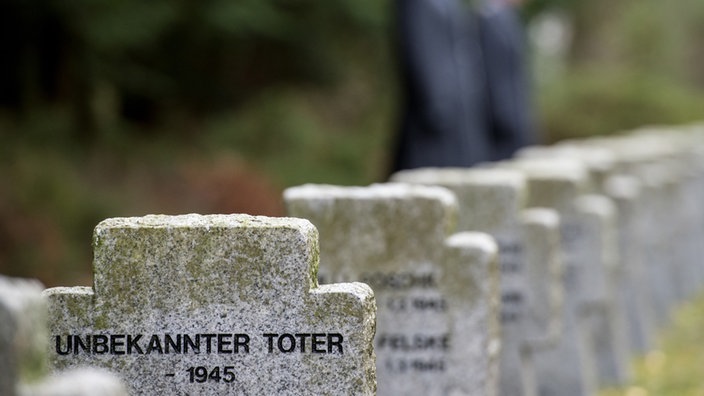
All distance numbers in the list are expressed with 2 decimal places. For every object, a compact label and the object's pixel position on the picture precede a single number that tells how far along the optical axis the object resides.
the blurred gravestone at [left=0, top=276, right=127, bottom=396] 3.03
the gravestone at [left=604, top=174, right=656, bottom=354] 12.20
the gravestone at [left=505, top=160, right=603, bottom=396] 9.43
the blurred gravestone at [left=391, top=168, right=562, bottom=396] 8.00
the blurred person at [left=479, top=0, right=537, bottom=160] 16.28
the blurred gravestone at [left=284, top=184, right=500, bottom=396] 6.19
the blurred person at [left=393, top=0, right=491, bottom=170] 12.52
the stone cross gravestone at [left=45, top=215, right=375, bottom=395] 4.27
